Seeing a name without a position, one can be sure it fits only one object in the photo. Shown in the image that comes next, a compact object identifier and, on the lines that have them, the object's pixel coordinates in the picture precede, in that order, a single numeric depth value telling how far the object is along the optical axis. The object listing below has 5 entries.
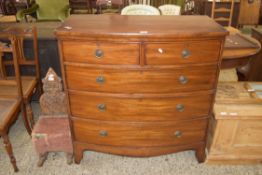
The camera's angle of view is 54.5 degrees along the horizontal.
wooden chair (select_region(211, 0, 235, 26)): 6.04
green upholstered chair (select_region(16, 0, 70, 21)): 5.02
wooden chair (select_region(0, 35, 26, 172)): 2.11
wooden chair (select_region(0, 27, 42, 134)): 2.35
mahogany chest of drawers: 1.75
